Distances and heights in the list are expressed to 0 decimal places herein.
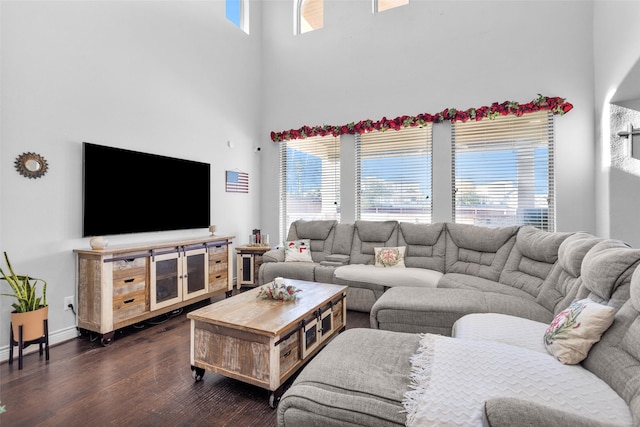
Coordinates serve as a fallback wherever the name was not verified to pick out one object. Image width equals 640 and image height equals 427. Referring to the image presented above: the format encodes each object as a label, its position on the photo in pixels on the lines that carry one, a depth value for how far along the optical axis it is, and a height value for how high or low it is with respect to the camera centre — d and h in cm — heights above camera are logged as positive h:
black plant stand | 222 -94
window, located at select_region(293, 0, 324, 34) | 496 +322
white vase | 269 -24
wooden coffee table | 179 -78
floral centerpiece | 233 -60
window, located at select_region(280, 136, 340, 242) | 473 +54
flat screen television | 284 +23
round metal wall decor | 243 +40
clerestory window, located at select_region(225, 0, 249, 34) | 484 +316
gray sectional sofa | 108 -66
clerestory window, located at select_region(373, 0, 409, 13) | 442 +302
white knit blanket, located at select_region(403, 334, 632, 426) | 104 -65
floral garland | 351 +124
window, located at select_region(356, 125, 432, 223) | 419 +54
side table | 434 -71
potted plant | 223 -70
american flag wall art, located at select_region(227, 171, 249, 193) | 454 +48
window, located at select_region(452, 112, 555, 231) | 362 +51
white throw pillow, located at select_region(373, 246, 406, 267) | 369 -53
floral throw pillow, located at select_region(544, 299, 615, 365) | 137 -54
